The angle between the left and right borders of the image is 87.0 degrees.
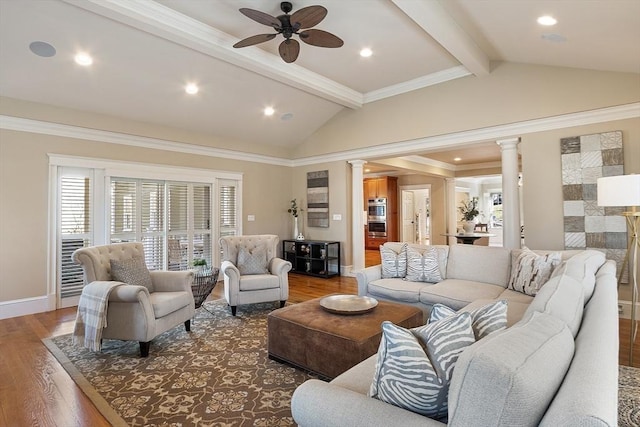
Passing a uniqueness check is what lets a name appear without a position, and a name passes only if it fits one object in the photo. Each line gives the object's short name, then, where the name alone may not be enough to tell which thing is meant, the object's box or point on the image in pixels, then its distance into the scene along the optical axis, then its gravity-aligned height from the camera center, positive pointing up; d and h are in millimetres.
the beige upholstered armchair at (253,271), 4137 -642
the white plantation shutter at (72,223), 4680 +2
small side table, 3951 -726
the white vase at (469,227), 7840 -169
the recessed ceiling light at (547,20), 2940 +1772
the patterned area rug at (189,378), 2184 -1224
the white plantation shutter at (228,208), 6496 +272
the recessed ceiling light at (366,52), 4336 +2194
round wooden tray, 2814 -732
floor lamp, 2555 +185
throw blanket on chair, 2953 -814
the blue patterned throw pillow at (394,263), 4113 -522
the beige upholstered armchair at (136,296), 3018 -723
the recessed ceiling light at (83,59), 3860 +1905
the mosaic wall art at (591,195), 3914 +289
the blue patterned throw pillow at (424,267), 3895 -545
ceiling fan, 2992 +1845
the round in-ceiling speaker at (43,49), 3617 +1906
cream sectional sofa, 781 -400
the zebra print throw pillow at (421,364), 1068 -468
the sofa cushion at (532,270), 3143 -493
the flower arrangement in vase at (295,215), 7340 +139
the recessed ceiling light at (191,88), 4828 +1940
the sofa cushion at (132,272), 3326 -497
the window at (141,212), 4719 +173
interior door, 10818 +41
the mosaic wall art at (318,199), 7008 +476
